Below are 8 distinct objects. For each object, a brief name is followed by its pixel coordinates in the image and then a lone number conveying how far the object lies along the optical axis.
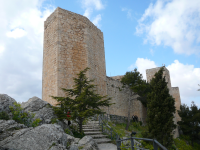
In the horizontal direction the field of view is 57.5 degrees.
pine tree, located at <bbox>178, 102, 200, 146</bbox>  20.67
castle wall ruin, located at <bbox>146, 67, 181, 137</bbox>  21.98
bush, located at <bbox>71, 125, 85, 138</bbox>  7.36
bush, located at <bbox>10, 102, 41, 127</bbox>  5.38
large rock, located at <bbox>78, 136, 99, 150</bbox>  5.52
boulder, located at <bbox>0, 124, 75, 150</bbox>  3.59
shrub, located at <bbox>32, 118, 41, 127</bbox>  5.63
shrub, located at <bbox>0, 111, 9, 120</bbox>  4.85
